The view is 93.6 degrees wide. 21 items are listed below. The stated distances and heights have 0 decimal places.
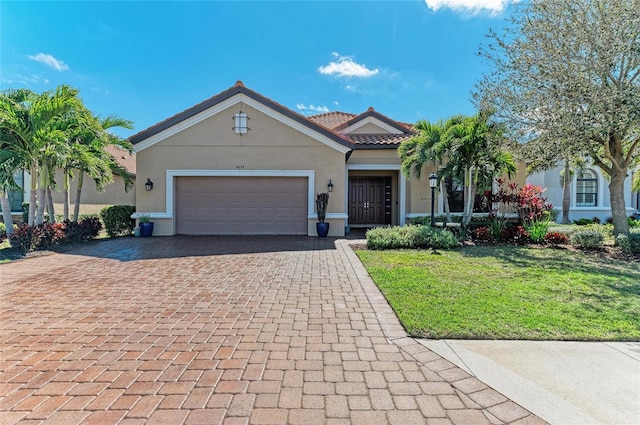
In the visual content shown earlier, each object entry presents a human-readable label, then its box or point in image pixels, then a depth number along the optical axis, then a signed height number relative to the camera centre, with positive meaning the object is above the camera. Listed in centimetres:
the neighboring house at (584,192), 2028 +123
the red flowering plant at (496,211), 1098 -8
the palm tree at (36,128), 892 +243
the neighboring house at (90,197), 1706 +68
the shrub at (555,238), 1051 -98
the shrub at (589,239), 950 -92
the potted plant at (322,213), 1208 -16
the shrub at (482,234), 1110 -89
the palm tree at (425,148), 1099 +237
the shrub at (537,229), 1055 -67
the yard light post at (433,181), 1041 +101
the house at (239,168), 1221 +171
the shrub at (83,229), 1030 -71
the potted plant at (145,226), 1202 -67
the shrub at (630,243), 888 -98
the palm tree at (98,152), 1019 +204
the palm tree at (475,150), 1045 +210
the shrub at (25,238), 887 -86
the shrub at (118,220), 1219 -44
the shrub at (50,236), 927 -85
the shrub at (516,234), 1075 -88
